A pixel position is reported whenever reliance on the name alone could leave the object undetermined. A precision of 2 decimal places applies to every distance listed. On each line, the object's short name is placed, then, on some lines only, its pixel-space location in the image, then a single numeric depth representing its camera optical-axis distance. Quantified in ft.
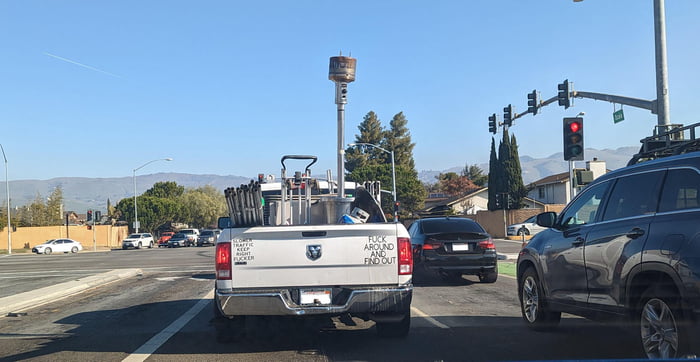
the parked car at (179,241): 176.45
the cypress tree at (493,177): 165.68
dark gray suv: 16.11
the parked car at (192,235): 179.65
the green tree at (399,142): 309.22
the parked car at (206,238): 174.91
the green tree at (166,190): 347.13
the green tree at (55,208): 270.46
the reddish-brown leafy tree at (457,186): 309.22
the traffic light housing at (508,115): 85.40
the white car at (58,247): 164.69
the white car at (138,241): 181.37
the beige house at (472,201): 222.89
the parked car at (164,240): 189.16
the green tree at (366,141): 300.81
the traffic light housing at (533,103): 78.02
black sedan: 43.80
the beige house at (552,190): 181.27
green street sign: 60.08
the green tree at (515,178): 162.50
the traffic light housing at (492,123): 90.32
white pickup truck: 22.18
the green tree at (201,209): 309.63
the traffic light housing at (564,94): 69.86
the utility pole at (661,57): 41.93
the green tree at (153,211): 274.98
